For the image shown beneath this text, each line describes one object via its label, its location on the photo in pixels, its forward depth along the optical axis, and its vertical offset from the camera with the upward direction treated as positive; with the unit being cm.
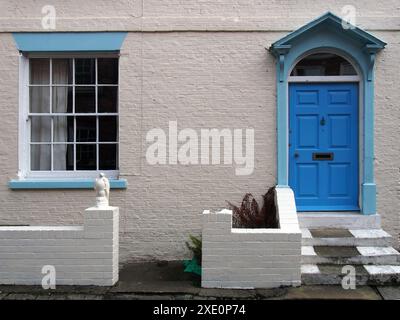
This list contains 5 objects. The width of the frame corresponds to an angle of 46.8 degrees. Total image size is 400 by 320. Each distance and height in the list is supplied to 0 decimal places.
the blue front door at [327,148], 734 +16
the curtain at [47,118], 769 +65
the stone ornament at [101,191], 602 -45
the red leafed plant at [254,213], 697 -85
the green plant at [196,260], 635 -143
